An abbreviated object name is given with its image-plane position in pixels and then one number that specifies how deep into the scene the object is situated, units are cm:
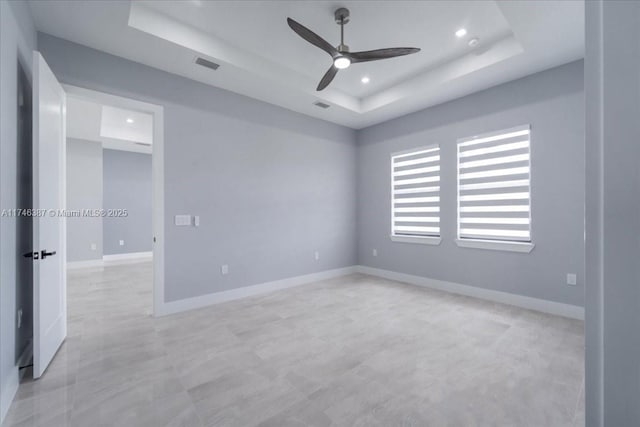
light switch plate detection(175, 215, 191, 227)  366
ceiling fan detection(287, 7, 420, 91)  269
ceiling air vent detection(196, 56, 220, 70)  333
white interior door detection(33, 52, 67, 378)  220
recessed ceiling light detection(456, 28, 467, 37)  317
